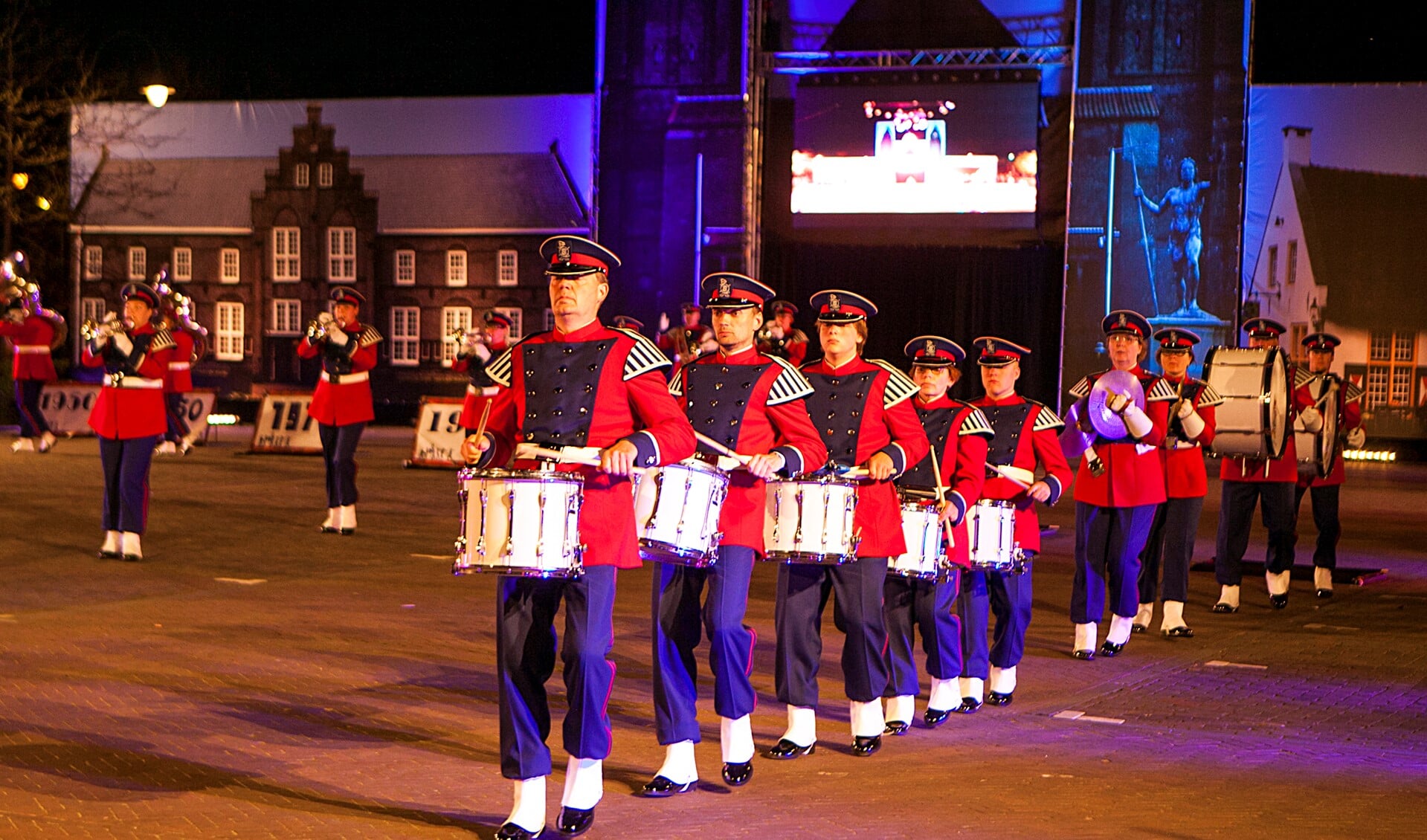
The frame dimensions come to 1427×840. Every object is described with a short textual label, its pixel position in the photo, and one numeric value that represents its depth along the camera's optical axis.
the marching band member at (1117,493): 10.02
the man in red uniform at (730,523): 6.36
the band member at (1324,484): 13.31
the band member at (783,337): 13.55
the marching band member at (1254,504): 12.37
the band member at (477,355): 17.70
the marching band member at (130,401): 12.43
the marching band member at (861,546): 7.01
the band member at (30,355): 23.44
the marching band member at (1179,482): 10.91
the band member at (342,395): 15.04
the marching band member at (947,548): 7.65
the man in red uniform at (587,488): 5.57
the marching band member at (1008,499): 8.26
